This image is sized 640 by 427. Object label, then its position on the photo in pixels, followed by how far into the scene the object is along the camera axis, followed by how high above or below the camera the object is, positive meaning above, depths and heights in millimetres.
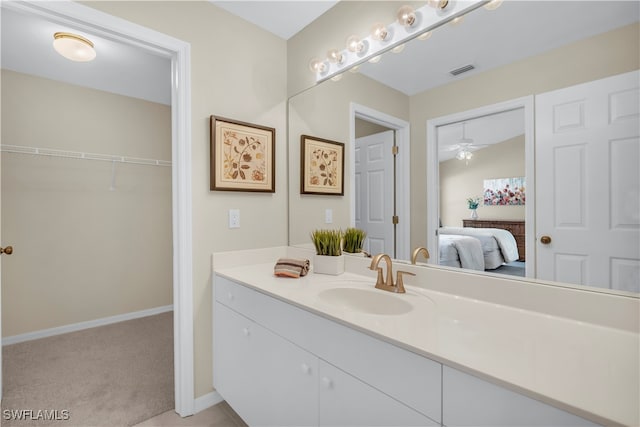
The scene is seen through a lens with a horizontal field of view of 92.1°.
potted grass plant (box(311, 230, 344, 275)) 1682 -240
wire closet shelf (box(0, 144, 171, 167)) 2583 +543
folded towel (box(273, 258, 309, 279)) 1594 -294
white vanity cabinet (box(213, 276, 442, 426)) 804 -536
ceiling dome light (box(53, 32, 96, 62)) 2037 +1129
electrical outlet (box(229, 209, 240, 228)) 1883 -36
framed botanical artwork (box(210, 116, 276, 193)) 1792 +347
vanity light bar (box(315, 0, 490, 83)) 1267 +850
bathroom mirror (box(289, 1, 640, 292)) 967 +489
